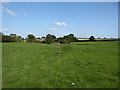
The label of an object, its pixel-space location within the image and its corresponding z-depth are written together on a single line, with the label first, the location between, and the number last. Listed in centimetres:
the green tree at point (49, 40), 4931
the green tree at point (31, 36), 6594
